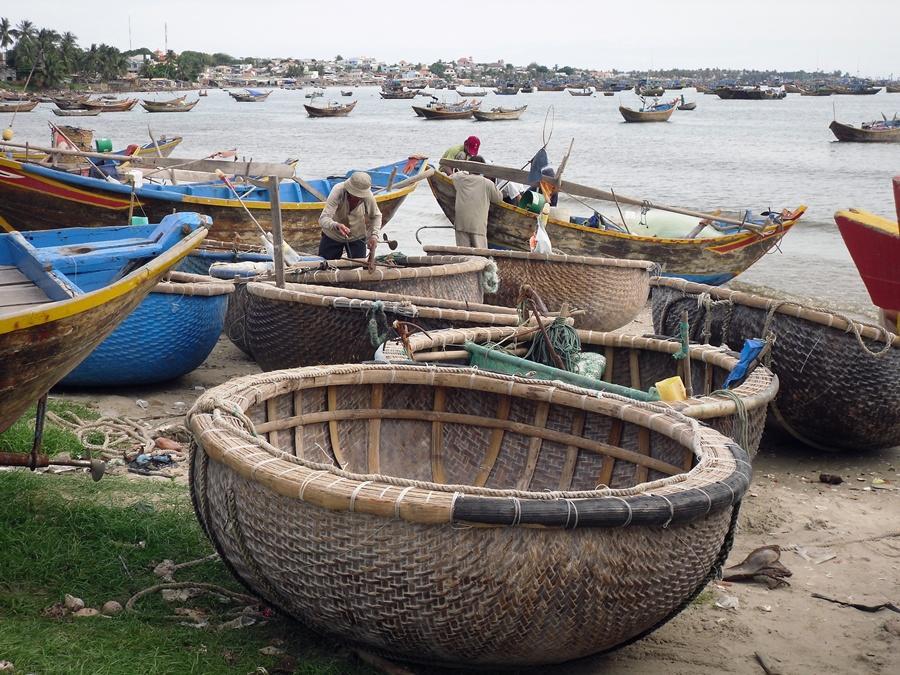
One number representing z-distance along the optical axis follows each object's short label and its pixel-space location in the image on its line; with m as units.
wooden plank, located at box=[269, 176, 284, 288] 6.70
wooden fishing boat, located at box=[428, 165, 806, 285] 12.65
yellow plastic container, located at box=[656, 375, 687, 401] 5.04
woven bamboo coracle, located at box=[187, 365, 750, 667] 3.06
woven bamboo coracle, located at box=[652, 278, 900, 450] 6.33
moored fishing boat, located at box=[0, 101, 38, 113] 62.17
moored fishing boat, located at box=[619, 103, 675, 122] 69.12
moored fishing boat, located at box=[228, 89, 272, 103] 112.04
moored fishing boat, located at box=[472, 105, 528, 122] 70.25
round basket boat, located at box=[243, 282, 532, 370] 6.69
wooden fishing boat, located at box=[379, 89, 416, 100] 112.55
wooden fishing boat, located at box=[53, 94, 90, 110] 66.12
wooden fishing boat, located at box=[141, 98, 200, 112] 74.00
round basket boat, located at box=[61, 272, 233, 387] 7.16
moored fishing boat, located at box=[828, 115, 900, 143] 46.76
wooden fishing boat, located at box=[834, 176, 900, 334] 7.02
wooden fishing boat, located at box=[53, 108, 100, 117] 63.82
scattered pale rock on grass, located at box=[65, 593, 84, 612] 3.74
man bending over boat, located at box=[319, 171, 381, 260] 8.55
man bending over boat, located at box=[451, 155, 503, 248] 11.86
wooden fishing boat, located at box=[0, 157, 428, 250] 12.21
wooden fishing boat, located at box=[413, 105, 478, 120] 67.94
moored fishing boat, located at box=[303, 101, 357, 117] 74.00
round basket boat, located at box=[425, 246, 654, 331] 9.23
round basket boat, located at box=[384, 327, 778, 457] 5.14
